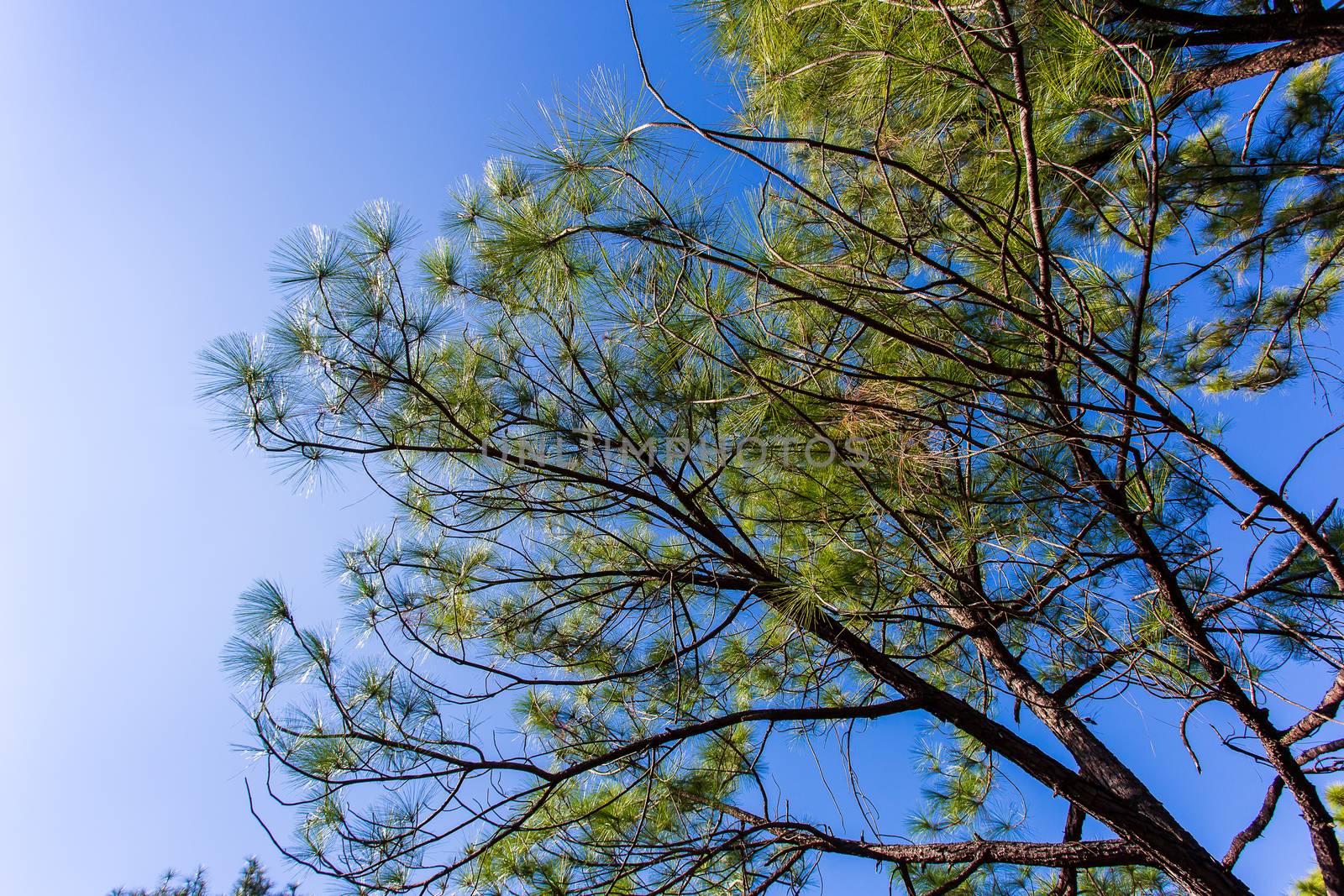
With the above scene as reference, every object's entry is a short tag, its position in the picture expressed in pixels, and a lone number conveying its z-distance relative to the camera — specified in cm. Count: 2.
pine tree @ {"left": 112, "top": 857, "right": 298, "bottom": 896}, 664
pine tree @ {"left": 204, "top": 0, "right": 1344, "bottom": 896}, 138
